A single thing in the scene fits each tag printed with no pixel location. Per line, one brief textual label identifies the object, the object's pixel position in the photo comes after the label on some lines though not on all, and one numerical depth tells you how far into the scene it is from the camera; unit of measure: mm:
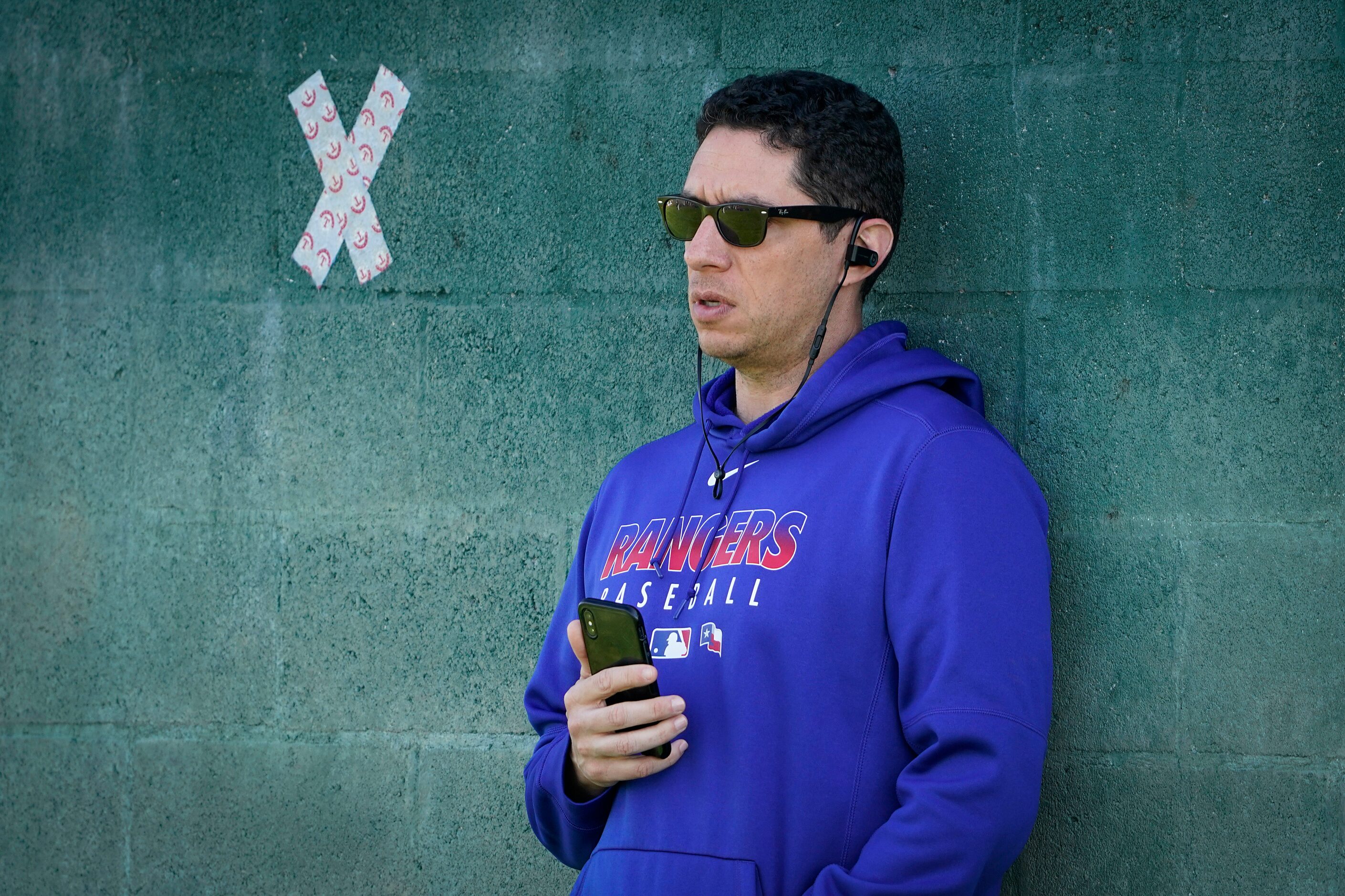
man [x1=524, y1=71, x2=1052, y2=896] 9709
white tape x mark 10130
